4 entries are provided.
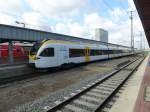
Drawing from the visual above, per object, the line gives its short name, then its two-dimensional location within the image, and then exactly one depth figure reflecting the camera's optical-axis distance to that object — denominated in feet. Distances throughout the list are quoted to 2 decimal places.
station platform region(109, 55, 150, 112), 12.74
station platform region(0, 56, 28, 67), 51.97
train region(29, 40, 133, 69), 29.93
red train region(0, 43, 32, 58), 61.73
